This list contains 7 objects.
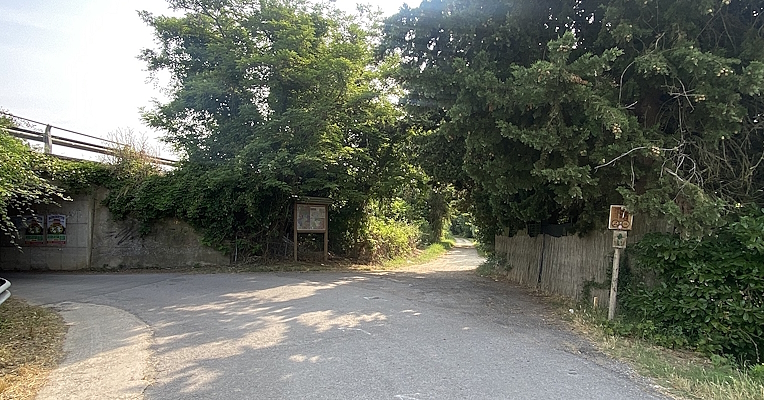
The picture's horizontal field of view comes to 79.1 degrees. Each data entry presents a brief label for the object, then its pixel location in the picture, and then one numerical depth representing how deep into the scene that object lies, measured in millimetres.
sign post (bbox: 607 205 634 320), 6926
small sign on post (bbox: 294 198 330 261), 15484
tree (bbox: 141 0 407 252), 14008
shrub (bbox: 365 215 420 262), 18719
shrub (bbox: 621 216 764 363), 5680
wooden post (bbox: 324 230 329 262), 16172
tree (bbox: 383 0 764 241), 6195
